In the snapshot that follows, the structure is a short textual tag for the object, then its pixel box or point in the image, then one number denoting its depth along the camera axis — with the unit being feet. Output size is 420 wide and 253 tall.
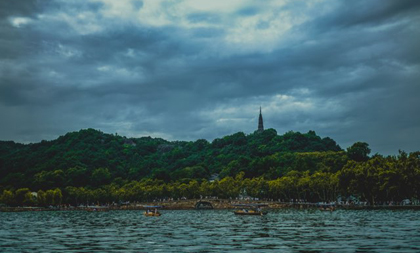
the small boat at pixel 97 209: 586.45
